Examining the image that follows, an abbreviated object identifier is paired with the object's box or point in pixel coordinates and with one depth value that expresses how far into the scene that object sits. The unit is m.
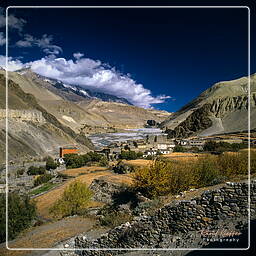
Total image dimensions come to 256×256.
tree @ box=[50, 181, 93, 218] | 16.89
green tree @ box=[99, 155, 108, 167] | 39.78
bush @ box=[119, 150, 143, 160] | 45.09
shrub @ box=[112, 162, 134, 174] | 27.17
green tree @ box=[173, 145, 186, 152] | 47.70
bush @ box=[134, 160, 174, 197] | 13.00
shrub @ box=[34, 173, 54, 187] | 32.66
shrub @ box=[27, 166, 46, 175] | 39.83
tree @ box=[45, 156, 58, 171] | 43.06
